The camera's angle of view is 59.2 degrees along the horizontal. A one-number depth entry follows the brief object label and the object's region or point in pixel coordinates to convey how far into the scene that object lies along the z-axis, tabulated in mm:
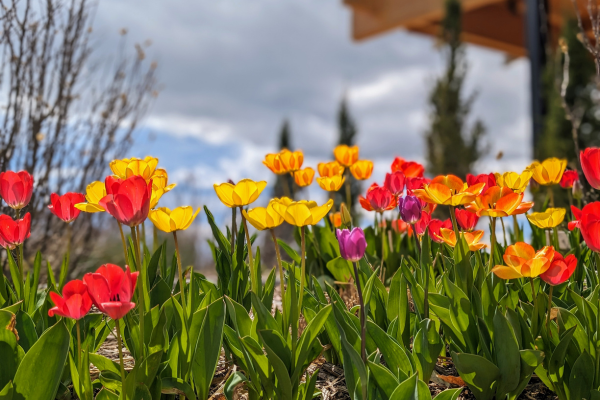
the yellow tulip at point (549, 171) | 1946
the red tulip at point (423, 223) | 1811
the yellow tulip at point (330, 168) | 2303
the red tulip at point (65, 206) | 1549
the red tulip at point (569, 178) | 2269
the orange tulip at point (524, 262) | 1280
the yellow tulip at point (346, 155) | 2330
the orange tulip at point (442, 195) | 1433
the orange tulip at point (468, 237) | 1592
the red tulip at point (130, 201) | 1103
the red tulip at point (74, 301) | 1058
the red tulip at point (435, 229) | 1736
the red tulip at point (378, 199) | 1843
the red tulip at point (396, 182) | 1964
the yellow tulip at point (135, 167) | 1530
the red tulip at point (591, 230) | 1290
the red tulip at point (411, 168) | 2102
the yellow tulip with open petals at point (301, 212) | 1216
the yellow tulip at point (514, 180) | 1661
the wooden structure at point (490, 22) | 8180
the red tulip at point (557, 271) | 1293
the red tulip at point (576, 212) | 1519
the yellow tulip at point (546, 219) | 1628
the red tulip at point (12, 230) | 1534
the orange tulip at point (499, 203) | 1428
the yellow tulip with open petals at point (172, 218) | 1325
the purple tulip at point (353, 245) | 1147
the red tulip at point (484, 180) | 1723
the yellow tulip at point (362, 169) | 2316
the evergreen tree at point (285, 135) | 13797
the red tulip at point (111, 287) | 1012
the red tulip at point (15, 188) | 1592
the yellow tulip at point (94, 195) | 1392
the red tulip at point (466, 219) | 1675
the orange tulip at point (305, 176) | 2084
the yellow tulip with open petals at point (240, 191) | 1378
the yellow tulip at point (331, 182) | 1946
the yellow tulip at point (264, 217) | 1269
